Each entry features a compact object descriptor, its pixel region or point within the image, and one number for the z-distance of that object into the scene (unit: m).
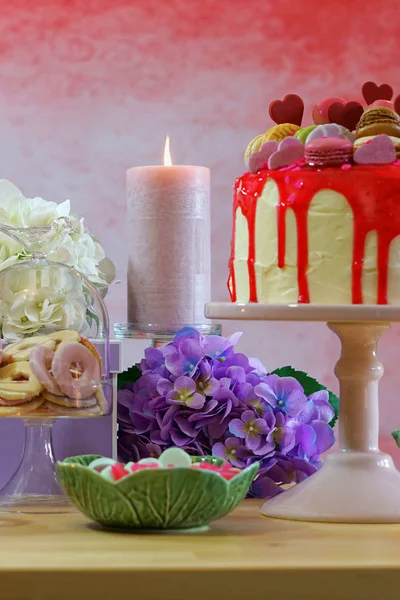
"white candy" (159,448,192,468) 1.55
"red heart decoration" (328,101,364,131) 1.66
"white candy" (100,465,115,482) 1.51
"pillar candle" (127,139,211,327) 1.76
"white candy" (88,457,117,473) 1.55
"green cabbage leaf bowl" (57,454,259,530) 1.50
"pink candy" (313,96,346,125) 1.67
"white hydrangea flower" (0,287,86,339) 1.68
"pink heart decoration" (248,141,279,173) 1.65
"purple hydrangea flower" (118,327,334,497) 1.74
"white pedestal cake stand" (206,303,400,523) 1.62
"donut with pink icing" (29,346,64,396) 1.61
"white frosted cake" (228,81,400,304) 1.59
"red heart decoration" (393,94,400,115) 1.66
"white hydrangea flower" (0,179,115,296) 1.75
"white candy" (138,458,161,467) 1.55
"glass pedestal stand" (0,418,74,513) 1.68
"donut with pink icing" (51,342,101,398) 1.61
